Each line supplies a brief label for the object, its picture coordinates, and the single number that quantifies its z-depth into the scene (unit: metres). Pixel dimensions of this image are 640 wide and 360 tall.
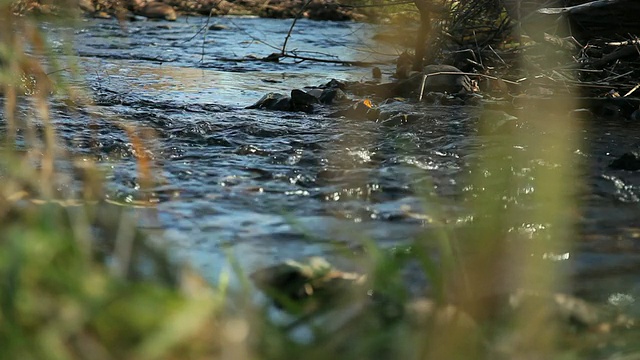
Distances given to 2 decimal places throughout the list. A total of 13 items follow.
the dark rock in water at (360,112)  10.64
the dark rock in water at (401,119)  9.99
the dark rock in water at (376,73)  15.43
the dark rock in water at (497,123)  9.46
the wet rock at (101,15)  28.59
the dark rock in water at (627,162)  7.23
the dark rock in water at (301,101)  11.37
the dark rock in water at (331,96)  12.06
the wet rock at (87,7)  27.46
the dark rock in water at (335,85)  13.47
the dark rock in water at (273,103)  11.30
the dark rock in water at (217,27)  25.97
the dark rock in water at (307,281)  3.85
